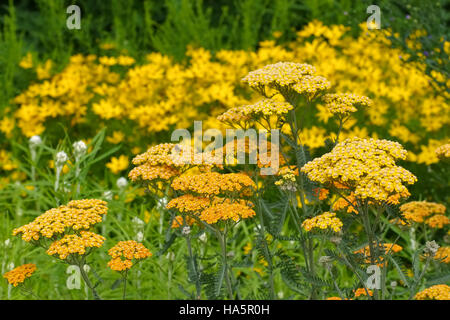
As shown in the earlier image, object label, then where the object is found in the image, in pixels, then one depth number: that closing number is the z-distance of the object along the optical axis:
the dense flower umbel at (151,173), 2.40
